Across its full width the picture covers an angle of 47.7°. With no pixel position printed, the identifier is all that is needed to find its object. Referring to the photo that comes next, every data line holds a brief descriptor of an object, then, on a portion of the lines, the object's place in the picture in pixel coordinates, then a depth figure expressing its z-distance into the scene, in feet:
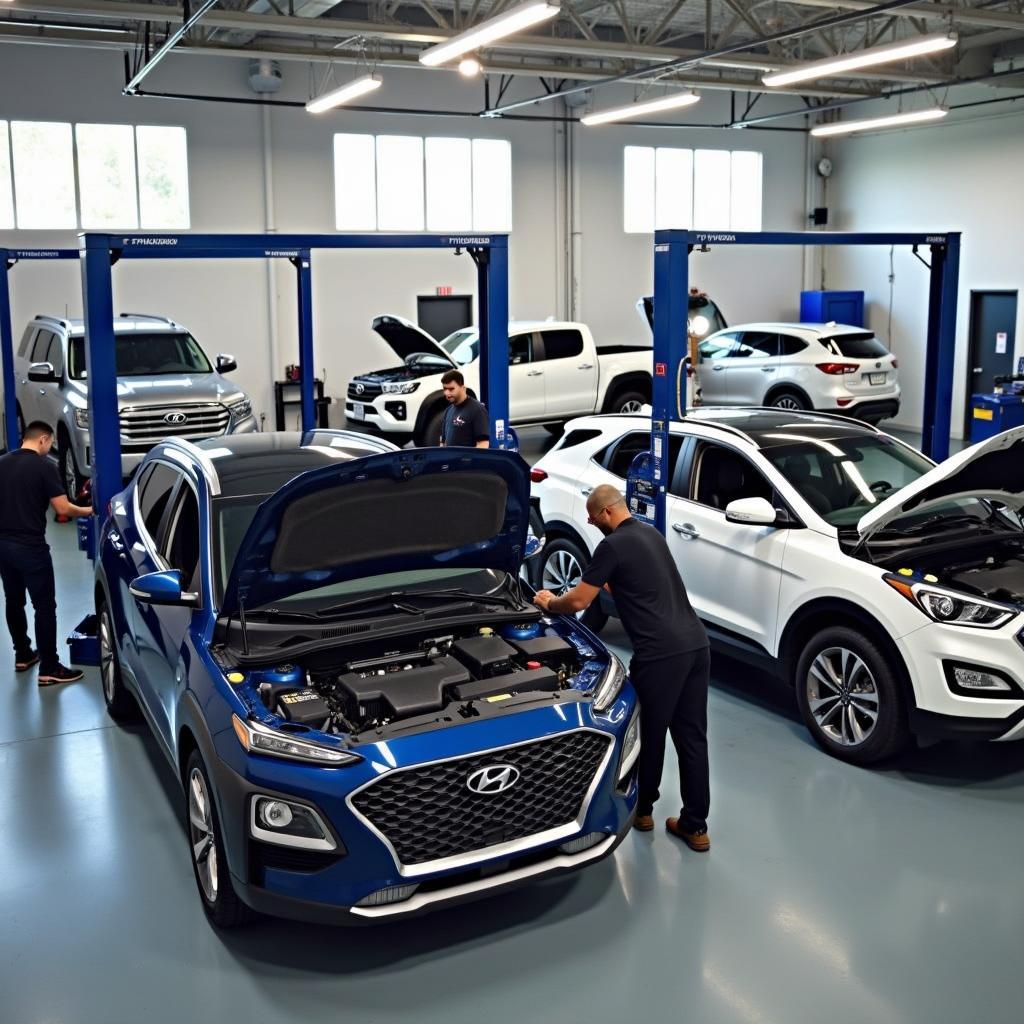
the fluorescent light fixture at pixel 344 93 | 43.62
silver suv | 40.11
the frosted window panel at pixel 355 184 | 60.95
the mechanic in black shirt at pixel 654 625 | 15.85
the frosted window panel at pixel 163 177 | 57.06
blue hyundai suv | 13.01
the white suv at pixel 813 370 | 53.93
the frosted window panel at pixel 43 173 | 54.70
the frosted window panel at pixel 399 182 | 62.03
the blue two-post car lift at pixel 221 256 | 22.93
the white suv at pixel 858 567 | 17.93
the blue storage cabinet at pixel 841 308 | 67.62
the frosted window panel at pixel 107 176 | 55.93
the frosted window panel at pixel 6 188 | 54.24
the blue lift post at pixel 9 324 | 41.16
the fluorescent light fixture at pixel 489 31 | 31.22
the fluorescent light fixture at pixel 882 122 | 51.67
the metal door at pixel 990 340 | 58.49
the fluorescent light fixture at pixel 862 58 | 36.60
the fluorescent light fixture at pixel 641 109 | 48.26
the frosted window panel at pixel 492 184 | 64.34
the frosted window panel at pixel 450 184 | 63.21
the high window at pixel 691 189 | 68.69
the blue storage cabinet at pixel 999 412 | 42.50
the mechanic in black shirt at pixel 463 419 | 31.63
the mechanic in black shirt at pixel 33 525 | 22.65
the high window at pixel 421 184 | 61.46
